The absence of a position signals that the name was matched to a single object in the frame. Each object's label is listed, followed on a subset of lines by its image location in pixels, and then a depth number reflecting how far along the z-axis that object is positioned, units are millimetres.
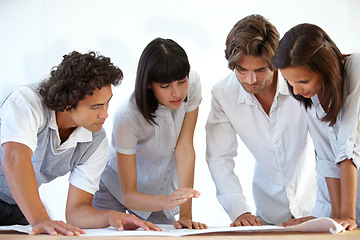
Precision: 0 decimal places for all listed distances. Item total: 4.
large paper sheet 2167
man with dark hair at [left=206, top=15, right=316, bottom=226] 2538
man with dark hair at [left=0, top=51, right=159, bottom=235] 2216
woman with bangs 2477
